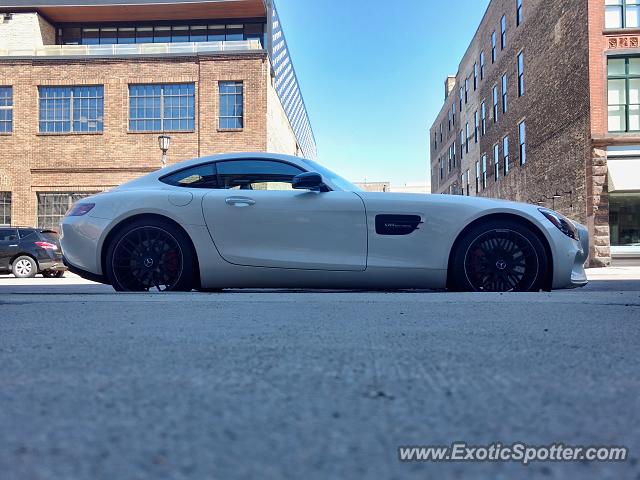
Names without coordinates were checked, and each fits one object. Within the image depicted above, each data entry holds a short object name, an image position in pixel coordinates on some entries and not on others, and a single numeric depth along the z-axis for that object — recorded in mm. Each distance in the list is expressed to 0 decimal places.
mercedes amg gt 4492
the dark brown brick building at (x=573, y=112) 17625
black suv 13195
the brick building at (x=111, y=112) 22547
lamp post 14523
